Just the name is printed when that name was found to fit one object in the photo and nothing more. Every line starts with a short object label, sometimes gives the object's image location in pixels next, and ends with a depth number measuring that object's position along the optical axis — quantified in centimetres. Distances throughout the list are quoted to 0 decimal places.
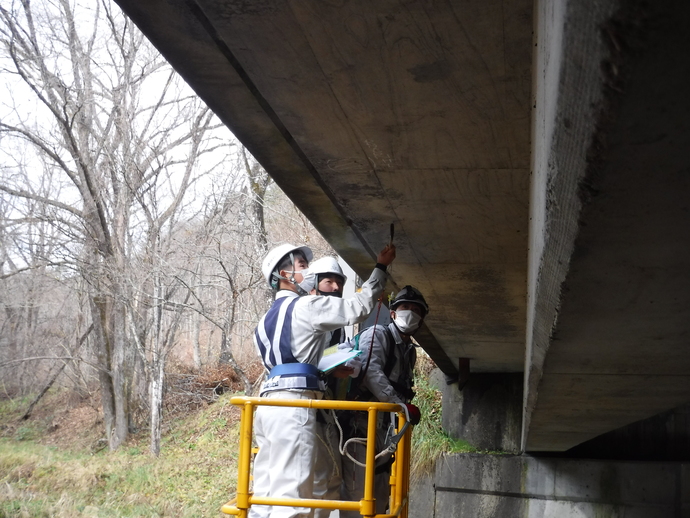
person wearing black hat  492
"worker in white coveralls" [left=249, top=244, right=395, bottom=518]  396
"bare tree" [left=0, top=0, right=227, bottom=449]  1372
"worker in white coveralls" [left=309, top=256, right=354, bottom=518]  433
